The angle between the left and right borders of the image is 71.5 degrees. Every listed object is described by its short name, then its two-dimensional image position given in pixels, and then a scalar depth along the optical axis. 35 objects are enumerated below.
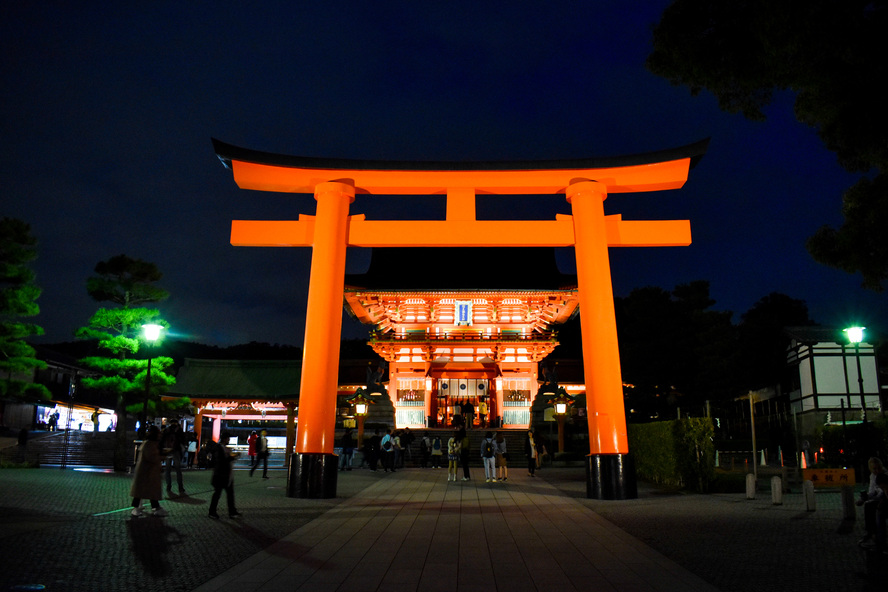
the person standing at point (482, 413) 30.59
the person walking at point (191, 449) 24.86
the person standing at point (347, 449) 22.05
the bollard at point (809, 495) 10.86
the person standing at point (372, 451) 21.81
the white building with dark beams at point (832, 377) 28.98
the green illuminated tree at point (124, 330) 20.64
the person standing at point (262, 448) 19.81
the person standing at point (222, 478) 9.80
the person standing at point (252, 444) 23.66
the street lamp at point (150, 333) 16.36
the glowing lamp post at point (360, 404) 27.02
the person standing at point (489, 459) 17.16
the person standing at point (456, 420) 27.52
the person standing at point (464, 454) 17.64
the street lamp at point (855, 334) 15.81
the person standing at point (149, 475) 9.77
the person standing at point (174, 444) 12.79
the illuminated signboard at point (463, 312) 30.67
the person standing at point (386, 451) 21.42
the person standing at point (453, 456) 17.75
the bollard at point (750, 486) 12.91
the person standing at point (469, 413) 28.64
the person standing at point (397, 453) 21.77
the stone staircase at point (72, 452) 26.44
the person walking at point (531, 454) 19.95
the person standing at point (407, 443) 24.55
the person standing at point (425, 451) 23.83
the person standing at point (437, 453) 23.64
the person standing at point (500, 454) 17.44
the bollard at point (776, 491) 11.73
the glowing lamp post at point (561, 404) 27.28
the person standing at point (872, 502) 7.23
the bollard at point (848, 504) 8.83
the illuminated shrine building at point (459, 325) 30.06
